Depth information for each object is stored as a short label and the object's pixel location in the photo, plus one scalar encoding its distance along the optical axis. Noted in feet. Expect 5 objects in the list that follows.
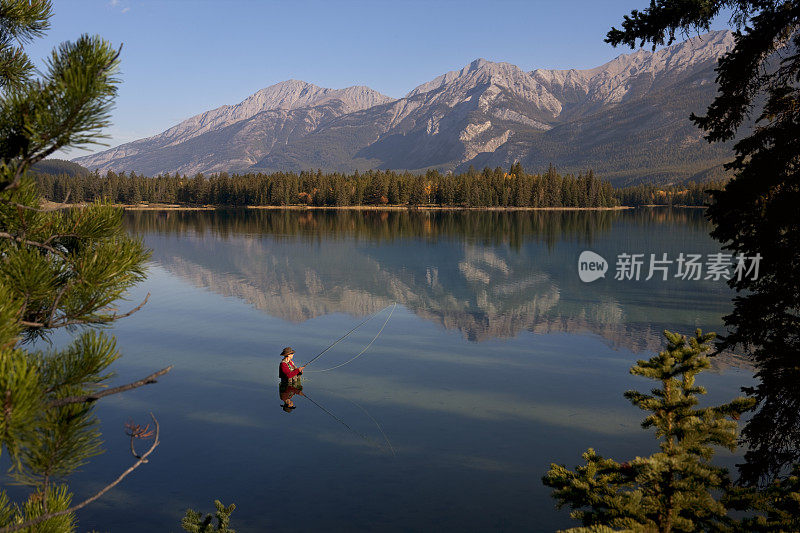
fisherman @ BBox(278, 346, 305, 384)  82.74
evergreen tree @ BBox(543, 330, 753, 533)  28.04
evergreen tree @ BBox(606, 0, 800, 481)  37.19
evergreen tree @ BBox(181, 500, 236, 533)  32.68
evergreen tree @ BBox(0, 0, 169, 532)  15.53
